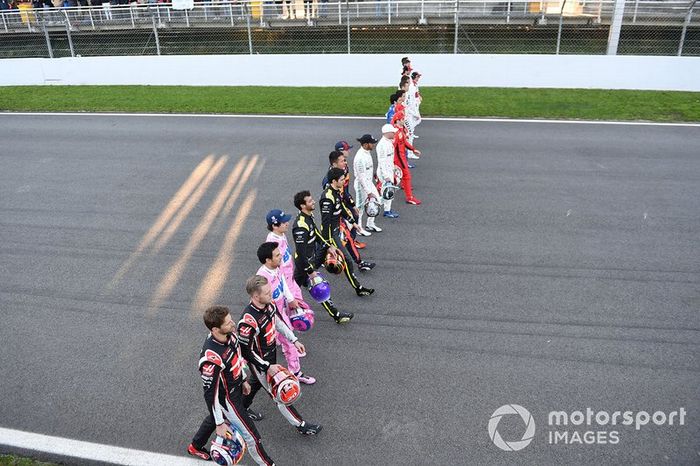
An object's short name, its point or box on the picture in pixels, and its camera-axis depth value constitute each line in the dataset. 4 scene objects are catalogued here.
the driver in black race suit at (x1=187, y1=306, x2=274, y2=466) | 4.40
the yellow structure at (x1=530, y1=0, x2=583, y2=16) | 19.11
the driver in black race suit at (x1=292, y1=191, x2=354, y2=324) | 6.53
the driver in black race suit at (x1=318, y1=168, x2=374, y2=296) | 7.07
